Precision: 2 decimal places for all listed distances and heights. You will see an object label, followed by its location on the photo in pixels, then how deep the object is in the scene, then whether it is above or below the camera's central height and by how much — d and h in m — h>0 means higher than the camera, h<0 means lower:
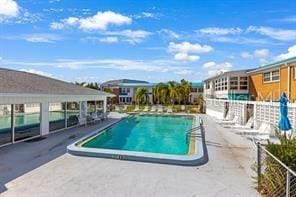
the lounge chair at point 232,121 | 15.51 -1.90
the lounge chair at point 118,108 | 26.98 -1.61
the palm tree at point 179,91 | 34.03 +1.16
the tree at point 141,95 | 34.98 +0.37
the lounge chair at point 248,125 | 13.28 -1.94
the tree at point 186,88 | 34.70 +1.71
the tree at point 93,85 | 36.62 +2.20
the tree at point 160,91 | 34.76 +1.15
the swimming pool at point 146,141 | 7.30 -2.49
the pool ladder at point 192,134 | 11.35 -2.19
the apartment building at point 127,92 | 41.41 +1.05
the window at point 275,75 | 15.75 +1.97
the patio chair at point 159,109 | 25.74 -1.61
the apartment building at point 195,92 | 40.29 +1.23
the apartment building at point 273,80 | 13.94 +1.56
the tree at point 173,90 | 33.81 +1.30
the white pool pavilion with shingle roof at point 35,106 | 9.62 -0.61
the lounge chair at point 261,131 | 11.03 -1.93
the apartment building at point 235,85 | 20.90 +1.46
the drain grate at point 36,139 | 10.01 -2.33
